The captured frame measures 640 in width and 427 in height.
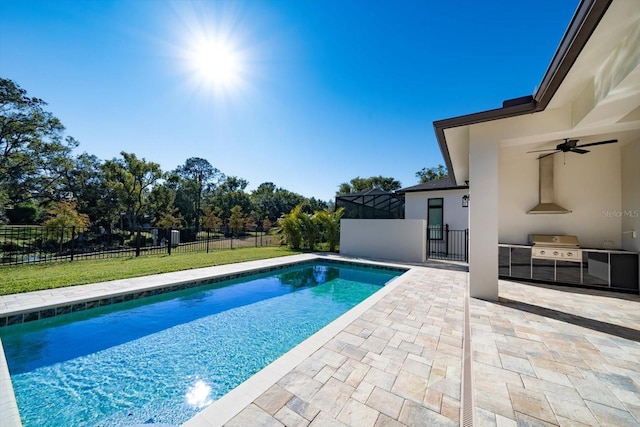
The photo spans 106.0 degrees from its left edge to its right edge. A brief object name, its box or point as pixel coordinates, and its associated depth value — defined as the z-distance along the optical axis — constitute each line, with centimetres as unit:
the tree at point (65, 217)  1188
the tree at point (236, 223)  2448
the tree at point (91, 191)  2486
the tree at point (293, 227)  1375
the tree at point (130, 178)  2214
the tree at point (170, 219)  2312
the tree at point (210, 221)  2514
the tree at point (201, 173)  3844
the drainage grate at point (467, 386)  190
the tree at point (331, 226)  1320
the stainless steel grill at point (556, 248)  558
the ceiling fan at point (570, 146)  515
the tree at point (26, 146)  1724
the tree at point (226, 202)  3397
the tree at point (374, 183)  3469
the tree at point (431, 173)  3228
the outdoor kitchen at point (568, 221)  533
